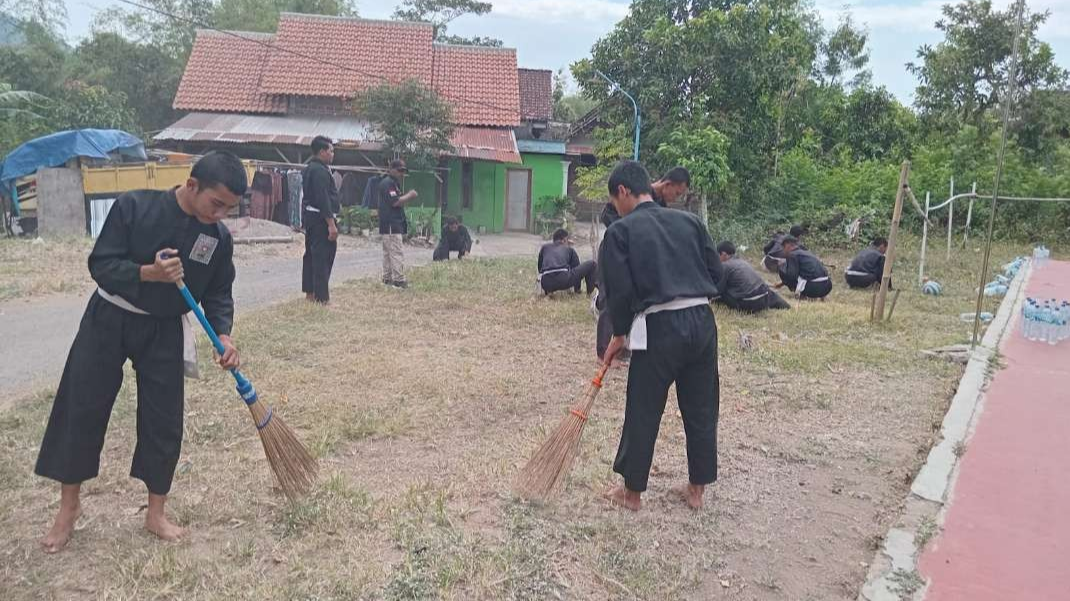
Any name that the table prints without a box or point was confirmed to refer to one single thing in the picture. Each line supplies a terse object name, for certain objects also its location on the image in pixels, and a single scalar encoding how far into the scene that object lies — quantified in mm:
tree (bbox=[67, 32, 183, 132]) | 24406
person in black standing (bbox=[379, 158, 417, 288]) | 8930
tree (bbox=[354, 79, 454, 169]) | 17438
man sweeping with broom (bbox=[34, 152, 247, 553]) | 2850
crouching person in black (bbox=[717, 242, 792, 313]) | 8305
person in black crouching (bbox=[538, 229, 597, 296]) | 8531
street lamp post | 15289
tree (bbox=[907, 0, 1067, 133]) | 17000
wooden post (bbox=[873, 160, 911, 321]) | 7539
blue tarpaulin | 14359
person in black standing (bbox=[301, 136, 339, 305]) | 7395
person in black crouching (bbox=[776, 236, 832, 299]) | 9641
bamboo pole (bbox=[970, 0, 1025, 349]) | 5276
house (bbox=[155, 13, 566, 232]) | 19141
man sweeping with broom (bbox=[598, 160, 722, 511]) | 3318
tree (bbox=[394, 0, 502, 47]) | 32406
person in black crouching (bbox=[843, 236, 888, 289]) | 10812
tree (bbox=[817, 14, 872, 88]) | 23438
